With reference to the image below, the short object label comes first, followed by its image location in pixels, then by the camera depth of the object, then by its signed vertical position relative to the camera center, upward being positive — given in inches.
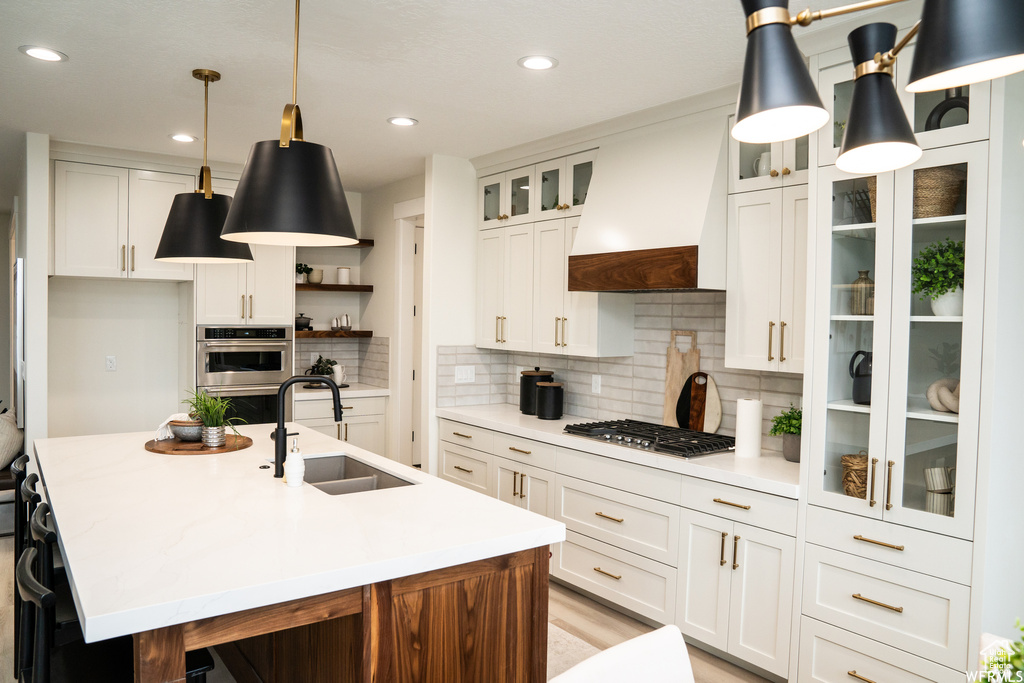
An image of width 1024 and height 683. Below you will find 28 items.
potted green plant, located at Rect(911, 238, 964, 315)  89.7 +7.9
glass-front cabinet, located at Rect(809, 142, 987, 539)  88.4 -1.0
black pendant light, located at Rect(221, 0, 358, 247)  84.8 +16.1
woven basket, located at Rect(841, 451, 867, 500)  99.3 -20.4
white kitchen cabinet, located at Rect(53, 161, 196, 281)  175.9 +25.7
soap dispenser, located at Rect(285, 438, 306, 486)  96.3 -20.6
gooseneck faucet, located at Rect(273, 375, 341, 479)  100.5 -16.5
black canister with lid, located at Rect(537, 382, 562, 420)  168.9 -17.8
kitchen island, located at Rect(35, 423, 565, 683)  58.6 -23.1
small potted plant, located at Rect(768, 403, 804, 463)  119.6 -17.1
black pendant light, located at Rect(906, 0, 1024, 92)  30.6 +13.4
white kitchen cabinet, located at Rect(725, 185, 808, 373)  118.0 +9.0
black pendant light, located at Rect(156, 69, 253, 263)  124.0 +16.7
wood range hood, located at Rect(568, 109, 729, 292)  128.1 +23.4
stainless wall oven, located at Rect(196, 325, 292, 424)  195.8 -13.1
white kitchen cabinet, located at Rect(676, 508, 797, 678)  108.9 -42.8
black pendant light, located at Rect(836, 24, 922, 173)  45.1 +14.9
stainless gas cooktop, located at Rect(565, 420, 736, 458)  126.4 -21.2
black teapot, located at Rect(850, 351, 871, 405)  98.8 -6.5
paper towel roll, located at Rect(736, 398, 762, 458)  124.4 -17.3
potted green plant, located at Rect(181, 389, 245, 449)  121.9 -17.7
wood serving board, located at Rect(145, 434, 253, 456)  117.2 -22.3
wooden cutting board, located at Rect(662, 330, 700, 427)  148.0 -8.7
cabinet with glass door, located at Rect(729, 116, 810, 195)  119.1 +29.9
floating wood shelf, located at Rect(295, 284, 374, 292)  219.6 +11.3
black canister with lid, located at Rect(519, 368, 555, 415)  175.9 -15.3
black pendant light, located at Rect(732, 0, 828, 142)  35.1 +13.0
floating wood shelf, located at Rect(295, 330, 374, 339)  218.8 -3.5
